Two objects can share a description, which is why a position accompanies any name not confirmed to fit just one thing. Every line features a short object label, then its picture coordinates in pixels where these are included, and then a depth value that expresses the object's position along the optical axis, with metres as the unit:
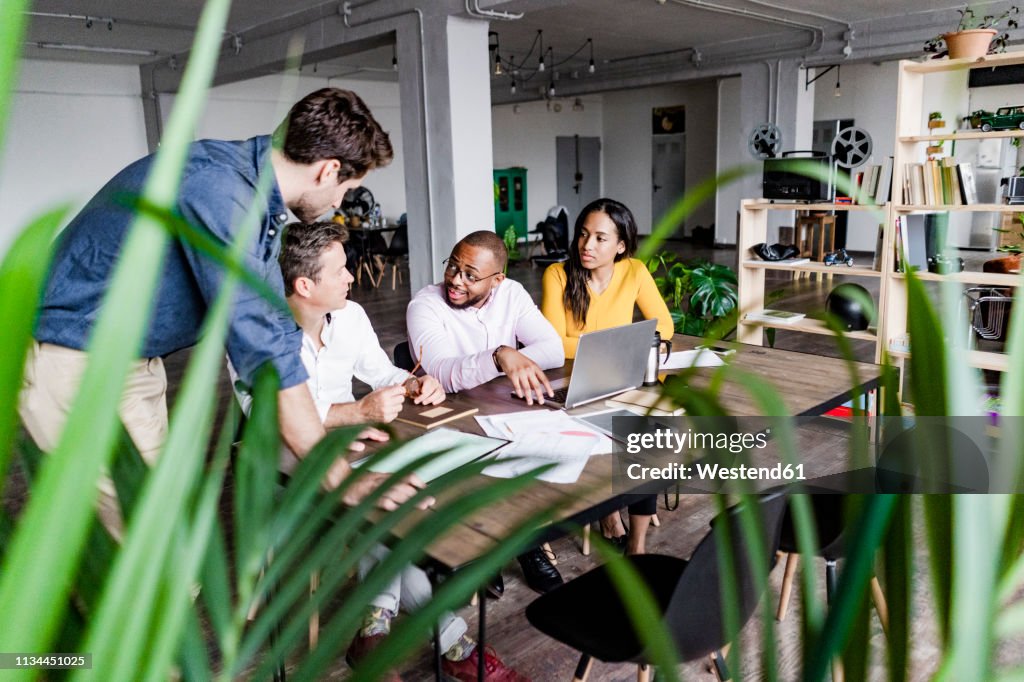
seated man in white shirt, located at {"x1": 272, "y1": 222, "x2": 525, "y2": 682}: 2.29
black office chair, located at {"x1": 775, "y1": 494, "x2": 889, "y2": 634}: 2.19
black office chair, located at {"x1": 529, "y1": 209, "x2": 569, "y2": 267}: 10.68
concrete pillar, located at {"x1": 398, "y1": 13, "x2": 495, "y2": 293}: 6.91
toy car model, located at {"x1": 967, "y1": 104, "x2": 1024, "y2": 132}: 4.61
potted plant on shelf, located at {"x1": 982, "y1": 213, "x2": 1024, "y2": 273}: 4.83
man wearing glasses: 2.91
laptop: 2.37
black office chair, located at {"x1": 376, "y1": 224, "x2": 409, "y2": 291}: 10.83
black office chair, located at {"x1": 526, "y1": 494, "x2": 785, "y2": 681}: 1.62
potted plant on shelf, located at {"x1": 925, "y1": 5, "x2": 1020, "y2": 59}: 4.46
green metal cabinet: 17.00
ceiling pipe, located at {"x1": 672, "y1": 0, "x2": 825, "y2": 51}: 9.13
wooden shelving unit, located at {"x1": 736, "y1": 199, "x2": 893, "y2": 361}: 4.88
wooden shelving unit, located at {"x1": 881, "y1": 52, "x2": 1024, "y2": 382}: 4.41
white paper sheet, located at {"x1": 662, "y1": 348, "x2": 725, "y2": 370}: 2.89
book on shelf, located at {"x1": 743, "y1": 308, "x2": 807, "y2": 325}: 4.99
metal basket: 4.49
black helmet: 4.84
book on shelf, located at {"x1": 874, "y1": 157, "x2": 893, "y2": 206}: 5.03
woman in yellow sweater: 3.44
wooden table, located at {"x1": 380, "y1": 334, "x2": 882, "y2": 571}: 1.55
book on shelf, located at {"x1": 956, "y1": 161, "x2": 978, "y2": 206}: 4.63
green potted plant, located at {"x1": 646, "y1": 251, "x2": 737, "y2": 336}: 4.80
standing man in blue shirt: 1.70
